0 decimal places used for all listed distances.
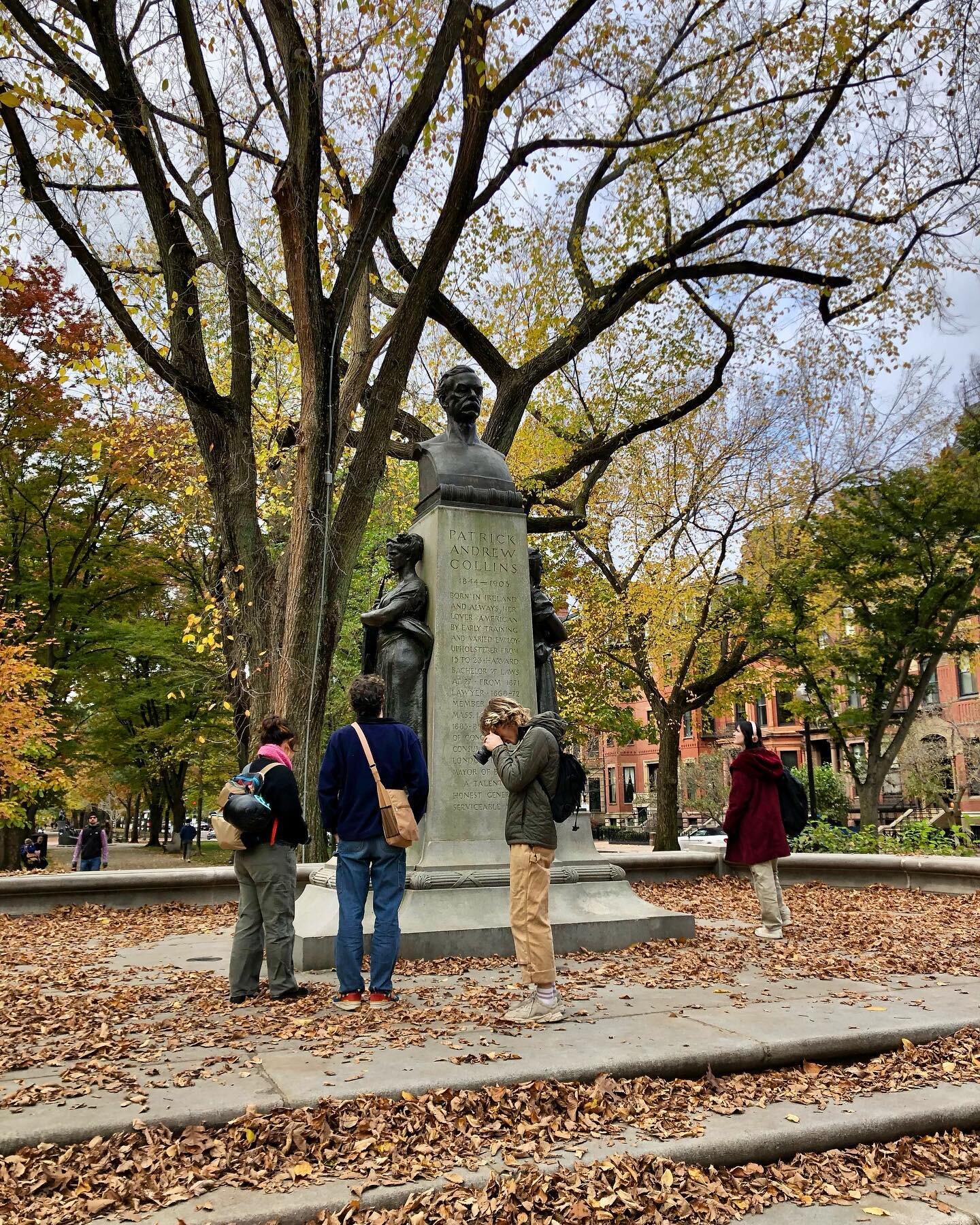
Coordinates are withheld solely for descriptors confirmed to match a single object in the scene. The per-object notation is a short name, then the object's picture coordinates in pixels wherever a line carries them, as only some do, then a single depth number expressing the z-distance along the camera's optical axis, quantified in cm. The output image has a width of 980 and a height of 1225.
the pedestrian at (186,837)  3481
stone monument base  679
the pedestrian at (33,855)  2509
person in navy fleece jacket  567
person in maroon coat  825
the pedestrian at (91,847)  1930
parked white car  1611
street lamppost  2348
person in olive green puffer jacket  518
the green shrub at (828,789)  3859
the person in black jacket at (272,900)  587
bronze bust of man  819
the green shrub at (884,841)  1455
